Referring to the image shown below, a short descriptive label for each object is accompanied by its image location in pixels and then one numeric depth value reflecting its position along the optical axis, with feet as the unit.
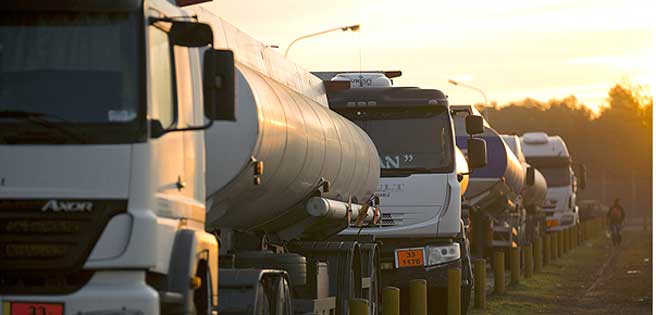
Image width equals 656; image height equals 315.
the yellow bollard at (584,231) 223.55
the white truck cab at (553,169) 201.26
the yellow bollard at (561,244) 159.77
